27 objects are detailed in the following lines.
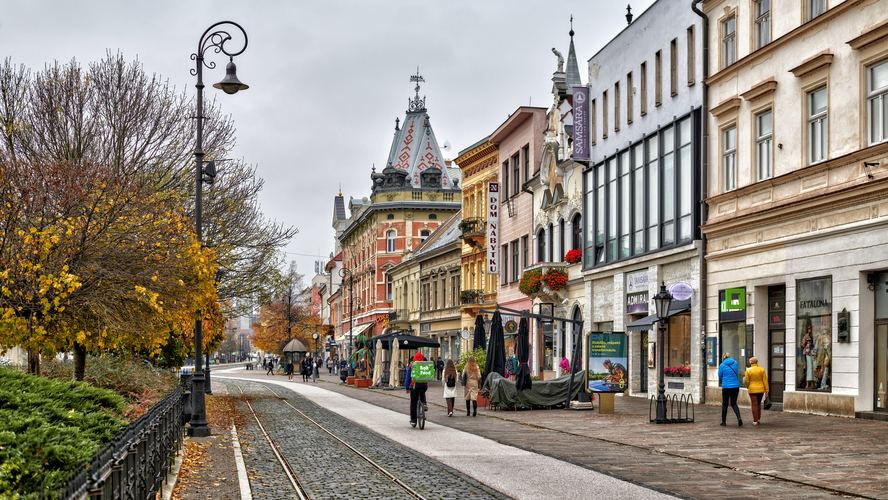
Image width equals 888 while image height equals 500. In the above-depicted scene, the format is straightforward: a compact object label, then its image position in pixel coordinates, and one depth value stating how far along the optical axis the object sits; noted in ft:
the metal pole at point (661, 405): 70.95
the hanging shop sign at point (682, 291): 89.61
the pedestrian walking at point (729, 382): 66.44
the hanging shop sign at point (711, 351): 91.30
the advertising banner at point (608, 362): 85.10
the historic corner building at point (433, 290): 207.41
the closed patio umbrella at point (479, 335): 108.37
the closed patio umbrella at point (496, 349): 96.07
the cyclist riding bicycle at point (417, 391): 71.82
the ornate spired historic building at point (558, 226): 132.57
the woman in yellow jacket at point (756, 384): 66.54
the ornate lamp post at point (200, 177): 66.80
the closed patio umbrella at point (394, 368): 157.17
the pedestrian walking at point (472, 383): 84.89
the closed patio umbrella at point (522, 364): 91.45
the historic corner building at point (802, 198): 68.23
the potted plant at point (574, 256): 129.80
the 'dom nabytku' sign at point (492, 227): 168.76
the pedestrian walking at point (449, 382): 83.10
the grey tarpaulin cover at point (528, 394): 91.30
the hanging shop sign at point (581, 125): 124.57
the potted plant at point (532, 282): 135.23
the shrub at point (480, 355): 116.37
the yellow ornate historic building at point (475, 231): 178.09
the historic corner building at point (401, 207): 289.33
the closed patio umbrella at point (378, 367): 161.70
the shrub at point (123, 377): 66.93
